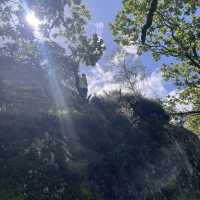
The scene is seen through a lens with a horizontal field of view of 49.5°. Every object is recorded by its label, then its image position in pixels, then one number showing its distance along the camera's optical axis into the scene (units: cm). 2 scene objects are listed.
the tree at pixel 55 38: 1604
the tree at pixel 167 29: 1179
